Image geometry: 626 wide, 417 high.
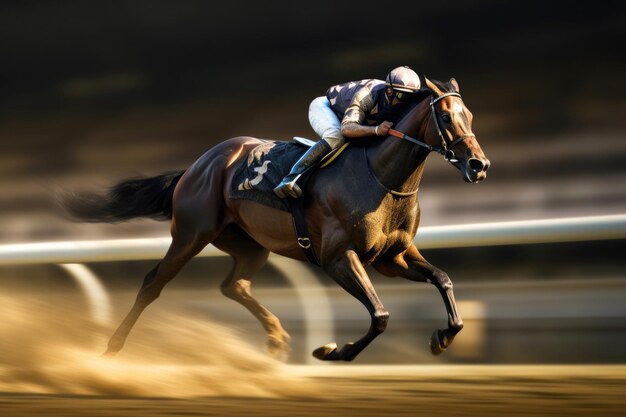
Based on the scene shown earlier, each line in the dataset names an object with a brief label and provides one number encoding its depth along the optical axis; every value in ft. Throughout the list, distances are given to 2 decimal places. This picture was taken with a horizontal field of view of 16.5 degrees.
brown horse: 32.53
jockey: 33.83
